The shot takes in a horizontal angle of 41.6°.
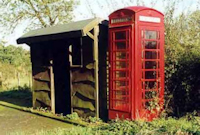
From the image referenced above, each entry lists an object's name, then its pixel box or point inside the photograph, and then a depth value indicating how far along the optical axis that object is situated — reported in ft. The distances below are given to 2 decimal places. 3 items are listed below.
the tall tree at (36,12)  55.77
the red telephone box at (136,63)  21.81
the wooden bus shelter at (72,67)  24.56
